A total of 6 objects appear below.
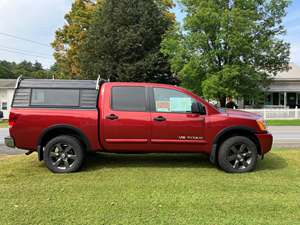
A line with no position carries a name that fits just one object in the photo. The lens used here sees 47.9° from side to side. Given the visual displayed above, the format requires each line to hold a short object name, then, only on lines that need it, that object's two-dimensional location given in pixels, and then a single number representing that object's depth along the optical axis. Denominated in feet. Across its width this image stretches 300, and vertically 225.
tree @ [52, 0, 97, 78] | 129.29
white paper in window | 22.48
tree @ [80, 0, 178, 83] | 97.86
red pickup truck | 22.07
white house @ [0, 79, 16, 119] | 123.64
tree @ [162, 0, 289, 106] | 73.87
